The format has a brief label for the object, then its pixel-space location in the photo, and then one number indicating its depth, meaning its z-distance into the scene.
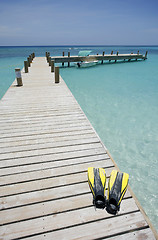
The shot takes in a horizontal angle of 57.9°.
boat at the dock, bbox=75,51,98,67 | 24.80
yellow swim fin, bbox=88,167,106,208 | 2.43
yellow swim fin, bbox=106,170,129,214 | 2.36
